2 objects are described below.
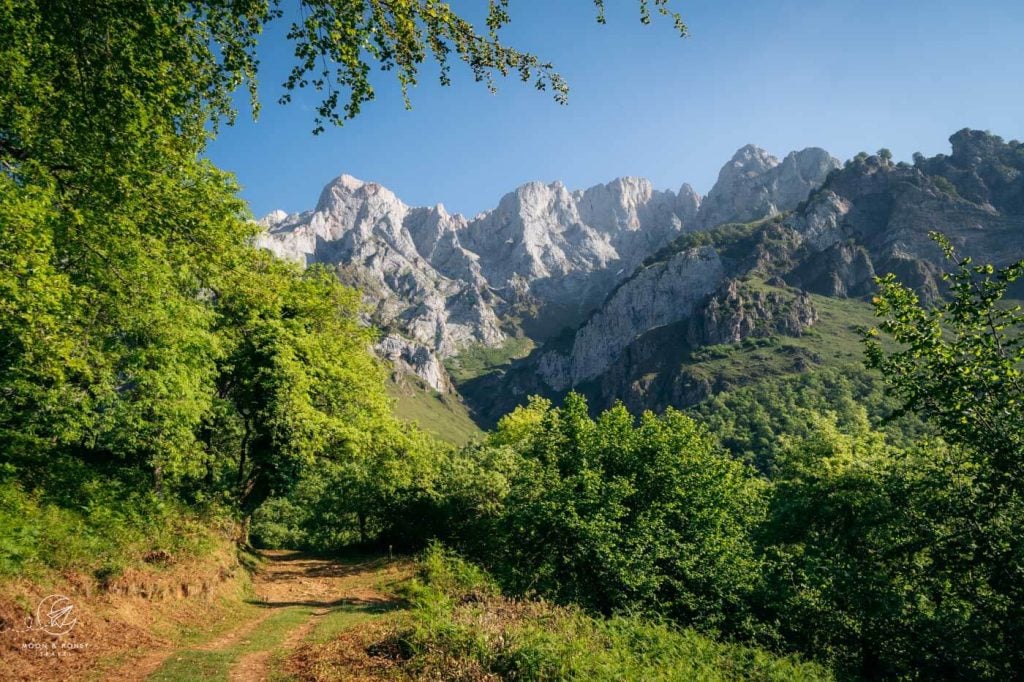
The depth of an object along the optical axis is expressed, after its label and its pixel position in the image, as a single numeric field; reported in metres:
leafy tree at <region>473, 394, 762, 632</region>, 20.66
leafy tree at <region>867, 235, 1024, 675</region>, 11.38
